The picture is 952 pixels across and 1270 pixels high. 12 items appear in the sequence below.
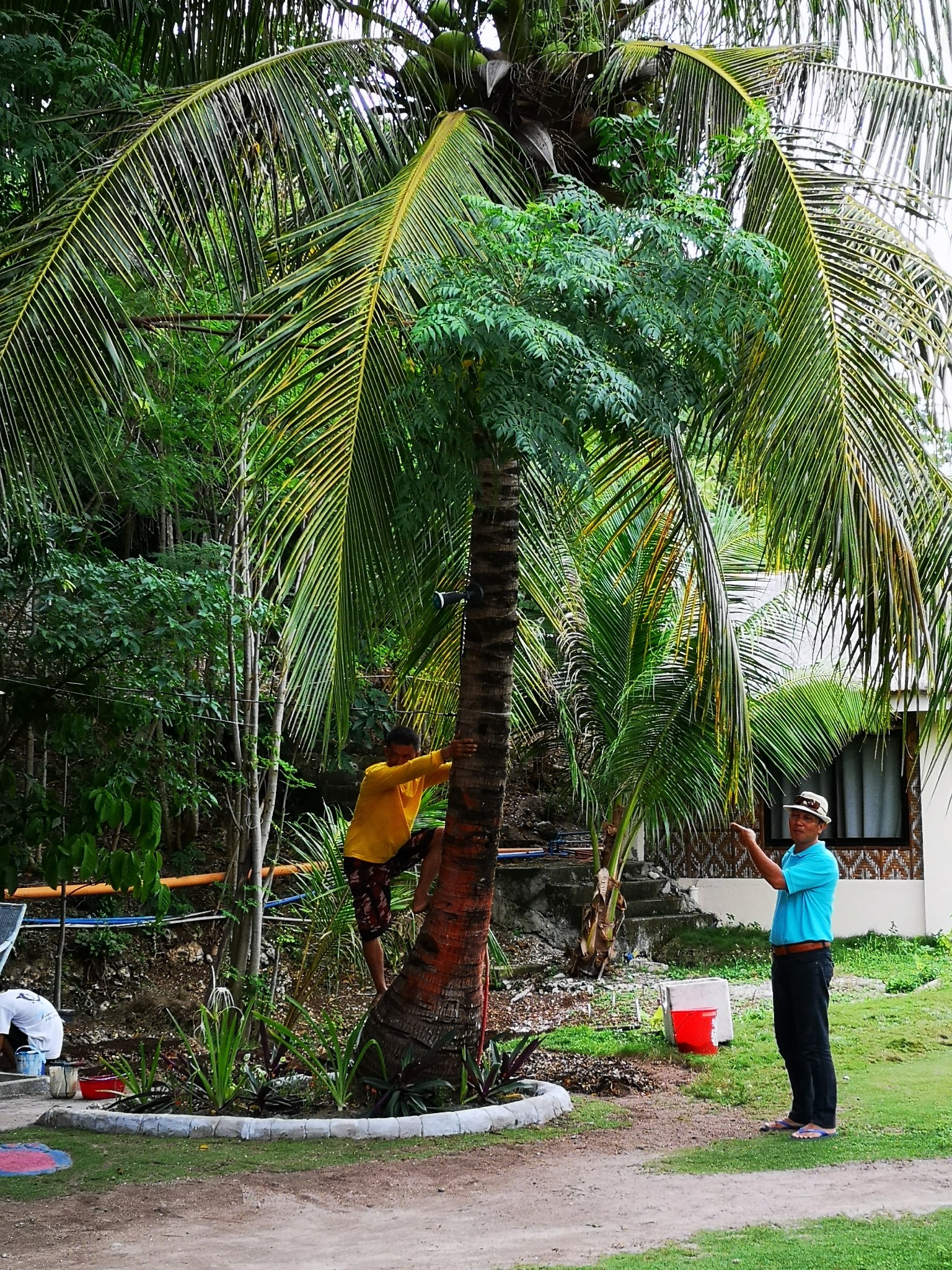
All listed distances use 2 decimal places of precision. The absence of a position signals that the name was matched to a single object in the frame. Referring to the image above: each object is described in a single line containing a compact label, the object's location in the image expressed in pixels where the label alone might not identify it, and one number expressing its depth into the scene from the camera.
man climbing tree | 7.14
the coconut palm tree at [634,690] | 11.01
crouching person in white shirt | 8.34
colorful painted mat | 5.51
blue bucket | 8.27
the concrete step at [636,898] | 14.16
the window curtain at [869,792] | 15.41
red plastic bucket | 8.65
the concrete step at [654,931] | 14.03
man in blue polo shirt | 6.21
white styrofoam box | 8.75
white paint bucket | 7.52
